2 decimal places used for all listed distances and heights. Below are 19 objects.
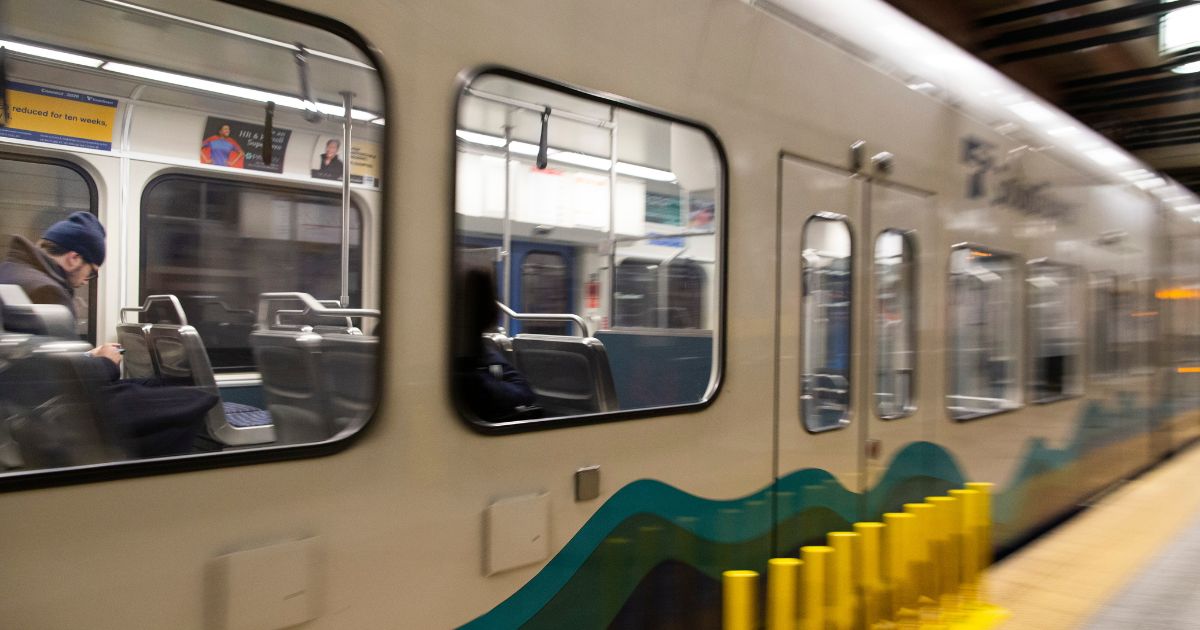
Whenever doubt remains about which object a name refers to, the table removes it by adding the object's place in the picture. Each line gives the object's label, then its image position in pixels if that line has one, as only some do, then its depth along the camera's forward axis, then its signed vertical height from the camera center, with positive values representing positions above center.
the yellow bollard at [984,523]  3.76 -0.84
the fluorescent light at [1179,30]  5.10 +1.92
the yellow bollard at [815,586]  2.80 -0.83
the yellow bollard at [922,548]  3.33 -0.83
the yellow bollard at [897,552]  3.22 -0.82
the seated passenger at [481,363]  1.90 -0.08
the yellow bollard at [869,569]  3.07 -0.85
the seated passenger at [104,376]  1.52 -0.09
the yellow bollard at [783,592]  2.67 -0.81
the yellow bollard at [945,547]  3.48 -0.87
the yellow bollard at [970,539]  3.70 -0.88
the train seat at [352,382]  1.72 -0.11
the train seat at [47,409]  1.43 -0.14
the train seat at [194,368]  2.12 -0.11
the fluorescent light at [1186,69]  5.97 +1.91
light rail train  1.52 +0.07
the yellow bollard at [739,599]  2.51 -0.78
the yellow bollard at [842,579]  2.89 -0.83
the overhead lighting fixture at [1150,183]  7.28 +1.36
